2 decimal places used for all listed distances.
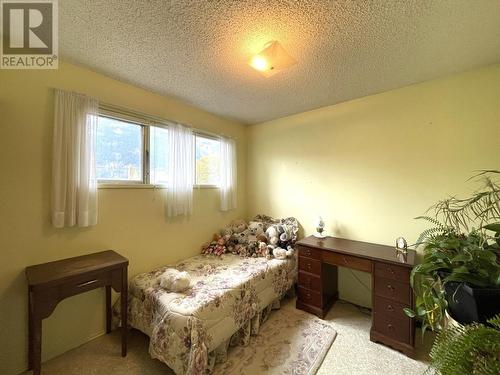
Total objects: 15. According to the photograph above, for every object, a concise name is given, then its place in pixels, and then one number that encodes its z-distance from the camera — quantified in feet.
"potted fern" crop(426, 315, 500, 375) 2.17
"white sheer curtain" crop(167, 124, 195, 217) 7.65
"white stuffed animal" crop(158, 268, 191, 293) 5.54
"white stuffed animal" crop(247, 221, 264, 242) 8.99
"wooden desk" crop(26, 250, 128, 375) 4.16
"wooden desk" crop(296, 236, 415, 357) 5.51
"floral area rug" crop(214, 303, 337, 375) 5.02
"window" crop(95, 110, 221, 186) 6.33
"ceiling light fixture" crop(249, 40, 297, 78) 4.71
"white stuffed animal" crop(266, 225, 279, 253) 8.54
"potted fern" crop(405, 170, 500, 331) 3.14
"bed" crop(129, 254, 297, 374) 4.56
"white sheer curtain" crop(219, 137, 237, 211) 9.76
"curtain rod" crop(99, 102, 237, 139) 6.22
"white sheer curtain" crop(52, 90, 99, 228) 5.29
